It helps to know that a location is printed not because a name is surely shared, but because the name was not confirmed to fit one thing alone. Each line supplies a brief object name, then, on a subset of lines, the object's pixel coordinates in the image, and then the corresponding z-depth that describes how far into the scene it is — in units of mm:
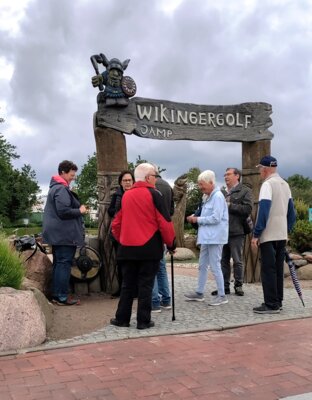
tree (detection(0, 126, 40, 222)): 50594
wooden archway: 7188
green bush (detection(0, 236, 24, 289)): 5113
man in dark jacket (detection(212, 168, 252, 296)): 7203
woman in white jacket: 6434
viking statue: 7082
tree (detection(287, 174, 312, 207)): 59500
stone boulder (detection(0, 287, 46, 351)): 4547
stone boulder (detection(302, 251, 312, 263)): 10445
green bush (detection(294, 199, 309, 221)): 13709
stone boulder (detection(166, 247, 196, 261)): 14062
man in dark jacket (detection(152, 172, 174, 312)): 6199
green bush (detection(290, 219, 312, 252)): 11422
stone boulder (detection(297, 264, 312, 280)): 9836
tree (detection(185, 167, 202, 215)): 30875
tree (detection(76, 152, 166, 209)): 35344
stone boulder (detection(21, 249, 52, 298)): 6637
